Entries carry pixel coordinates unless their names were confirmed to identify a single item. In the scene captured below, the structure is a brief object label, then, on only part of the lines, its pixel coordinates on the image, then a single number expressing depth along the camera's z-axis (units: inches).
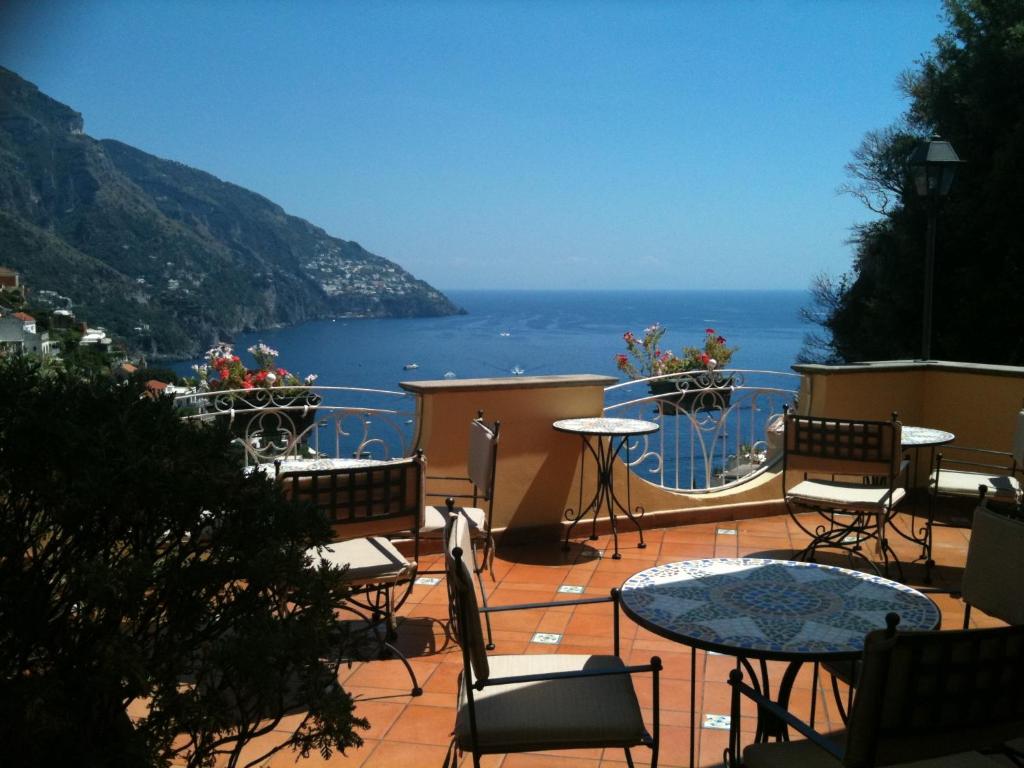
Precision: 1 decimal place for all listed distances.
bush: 53.5
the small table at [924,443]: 184.7
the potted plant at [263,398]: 204.2
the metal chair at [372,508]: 133.0
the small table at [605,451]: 194.2
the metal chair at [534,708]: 81.0
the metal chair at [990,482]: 181.8
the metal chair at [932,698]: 64.4
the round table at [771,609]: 79.0
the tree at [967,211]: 450.6
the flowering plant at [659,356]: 355.7
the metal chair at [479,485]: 156.5
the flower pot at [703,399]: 224.4
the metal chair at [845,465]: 173.0
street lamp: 245.6
